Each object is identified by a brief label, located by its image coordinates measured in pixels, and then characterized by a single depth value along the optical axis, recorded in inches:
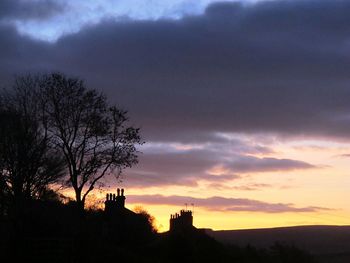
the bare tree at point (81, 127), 1946.4
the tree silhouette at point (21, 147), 1915.6
